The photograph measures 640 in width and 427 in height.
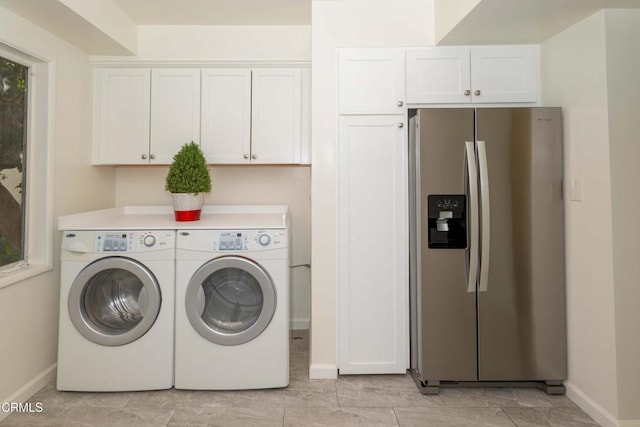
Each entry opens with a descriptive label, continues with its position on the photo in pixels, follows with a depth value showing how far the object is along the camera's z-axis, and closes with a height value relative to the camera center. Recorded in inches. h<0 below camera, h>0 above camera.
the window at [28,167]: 87.3 +14.4
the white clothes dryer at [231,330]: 87.4 -22.2
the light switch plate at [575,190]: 83.0 +7.7
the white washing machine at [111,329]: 86.4 -22.2
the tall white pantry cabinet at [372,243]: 94.3 -4.7
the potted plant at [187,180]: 98.3 +12.0
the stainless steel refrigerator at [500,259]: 86.9 -8.2
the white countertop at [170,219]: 88.8 +1.8
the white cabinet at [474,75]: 95.8 +38.6
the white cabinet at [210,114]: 111.0 +33.3
